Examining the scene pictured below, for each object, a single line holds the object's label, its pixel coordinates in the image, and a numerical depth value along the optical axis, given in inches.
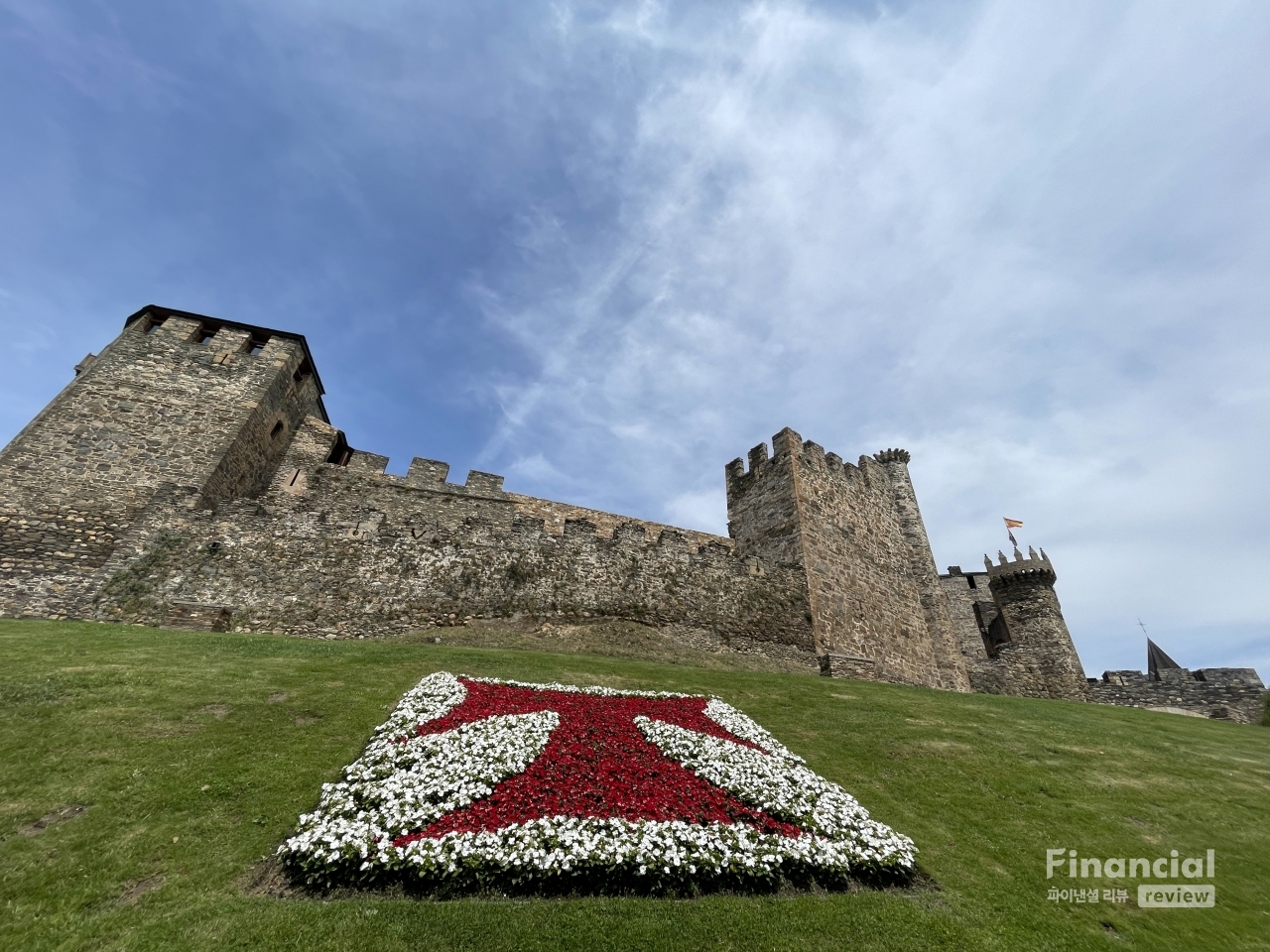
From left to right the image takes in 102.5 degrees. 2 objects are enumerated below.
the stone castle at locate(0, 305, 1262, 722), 639.1
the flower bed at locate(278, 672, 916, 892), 213.2
